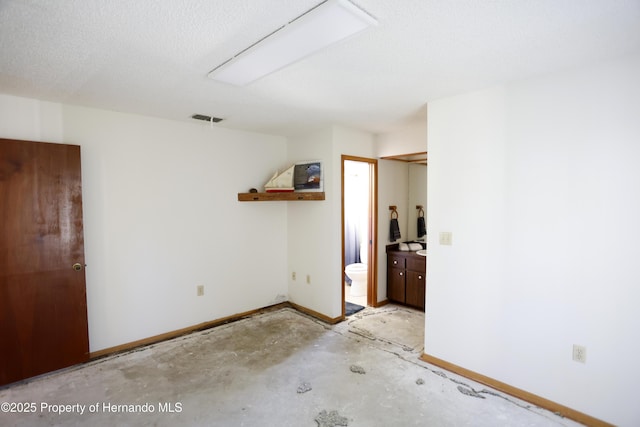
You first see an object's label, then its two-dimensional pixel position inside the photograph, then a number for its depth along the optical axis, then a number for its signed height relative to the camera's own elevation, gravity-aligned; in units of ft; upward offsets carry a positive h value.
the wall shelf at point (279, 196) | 11.72 +0.31
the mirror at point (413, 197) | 14.96 +0.27
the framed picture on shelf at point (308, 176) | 12.03 +1.11
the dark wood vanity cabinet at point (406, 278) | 13.12 -3.32
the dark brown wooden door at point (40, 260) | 7.94 -1.45
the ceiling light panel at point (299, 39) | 4.60 +2.84
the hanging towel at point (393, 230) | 14.23 -1.25
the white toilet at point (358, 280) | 15.20 -3.80
